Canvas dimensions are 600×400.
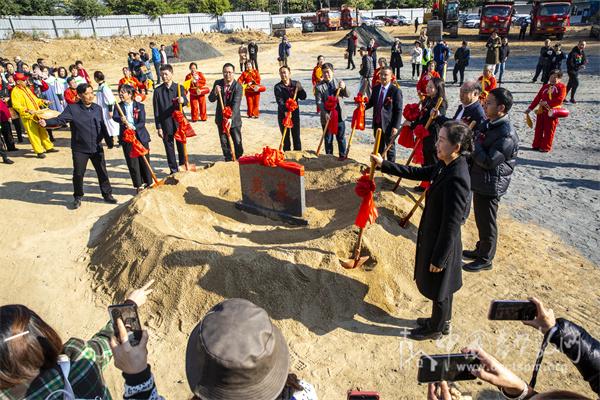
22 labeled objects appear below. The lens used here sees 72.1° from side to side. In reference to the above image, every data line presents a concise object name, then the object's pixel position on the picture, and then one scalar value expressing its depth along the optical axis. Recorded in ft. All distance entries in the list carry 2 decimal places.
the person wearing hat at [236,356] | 4.78
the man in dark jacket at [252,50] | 67.26
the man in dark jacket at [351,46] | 66.49
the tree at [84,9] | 107.14
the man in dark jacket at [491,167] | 15.11
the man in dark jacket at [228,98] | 25.59
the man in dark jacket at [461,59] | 49.93
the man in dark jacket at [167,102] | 24.14
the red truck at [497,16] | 86.38
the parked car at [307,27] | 137.69
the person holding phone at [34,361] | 5.37
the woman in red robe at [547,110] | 27.76
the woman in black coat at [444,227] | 11.51
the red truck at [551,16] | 83.41
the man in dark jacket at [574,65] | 40.27
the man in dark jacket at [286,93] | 26.16
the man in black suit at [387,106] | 23.02
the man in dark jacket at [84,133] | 22.25
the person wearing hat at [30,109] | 31.45
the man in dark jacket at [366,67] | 52.47
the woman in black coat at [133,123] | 23.52
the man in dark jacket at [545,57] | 46.39
